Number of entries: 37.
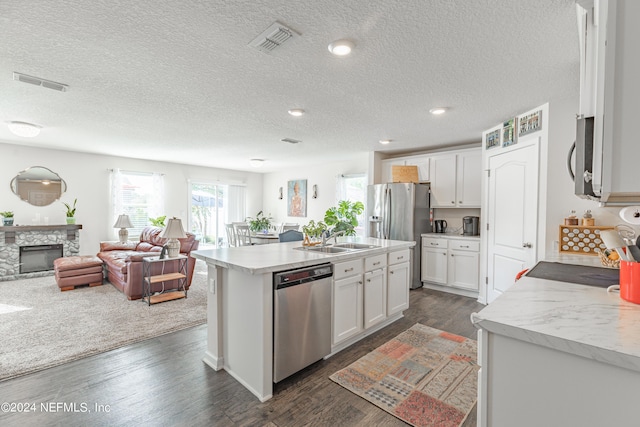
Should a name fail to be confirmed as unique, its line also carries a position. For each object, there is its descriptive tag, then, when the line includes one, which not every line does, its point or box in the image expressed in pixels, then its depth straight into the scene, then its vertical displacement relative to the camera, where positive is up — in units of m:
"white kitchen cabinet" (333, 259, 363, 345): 2.55 -0.84
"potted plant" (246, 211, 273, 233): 6.88 -0.42
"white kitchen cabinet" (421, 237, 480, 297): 4.31 -0.86
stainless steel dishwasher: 2.08 -0.84
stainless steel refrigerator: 4.78 -0.08
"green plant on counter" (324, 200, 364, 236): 5.77 -0.04
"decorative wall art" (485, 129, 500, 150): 3.84 +0.96
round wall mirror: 5.38 +0.39
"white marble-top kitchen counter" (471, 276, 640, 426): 0.82 -0.48
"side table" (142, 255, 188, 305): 3.93 -0.99
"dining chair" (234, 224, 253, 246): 6.56 -0.60
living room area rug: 2.54 -1.28
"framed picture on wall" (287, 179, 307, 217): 7.70 +0.29
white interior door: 3.28 -0.06
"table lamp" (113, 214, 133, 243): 5.70 -0.36
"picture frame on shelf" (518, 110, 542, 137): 3.15 +0.99
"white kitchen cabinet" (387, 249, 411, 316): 3.21 -0.84
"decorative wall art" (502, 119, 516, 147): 3.51 +0.96
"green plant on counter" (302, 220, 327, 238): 3.08 -0.23
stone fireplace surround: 5.05 -0.63
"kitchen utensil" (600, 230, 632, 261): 1.22 -0.13
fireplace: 5.27 -0.94
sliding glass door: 7.71 -0.04
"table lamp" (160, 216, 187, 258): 4.03 -0.38
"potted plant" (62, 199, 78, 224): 5.67 -0.13
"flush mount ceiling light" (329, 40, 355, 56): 1.93 +1.11
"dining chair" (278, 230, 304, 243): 3.98 -0.39
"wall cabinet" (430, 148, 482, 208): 4.50 +0.50
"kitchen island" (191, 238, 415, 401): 2.00 -0.75
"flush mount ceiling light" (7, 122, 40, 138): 3.61 +0.98
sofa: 4.04 -0.84
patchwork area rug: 1.89 -1.30
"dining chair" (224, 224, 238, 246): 7.08 -0.69
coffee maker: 4.58 -0.24
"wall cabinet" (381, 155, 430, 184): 5.02 +0.82
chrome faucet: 3.12 -0.31
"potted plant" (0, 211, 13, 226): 5.12 -0.21
